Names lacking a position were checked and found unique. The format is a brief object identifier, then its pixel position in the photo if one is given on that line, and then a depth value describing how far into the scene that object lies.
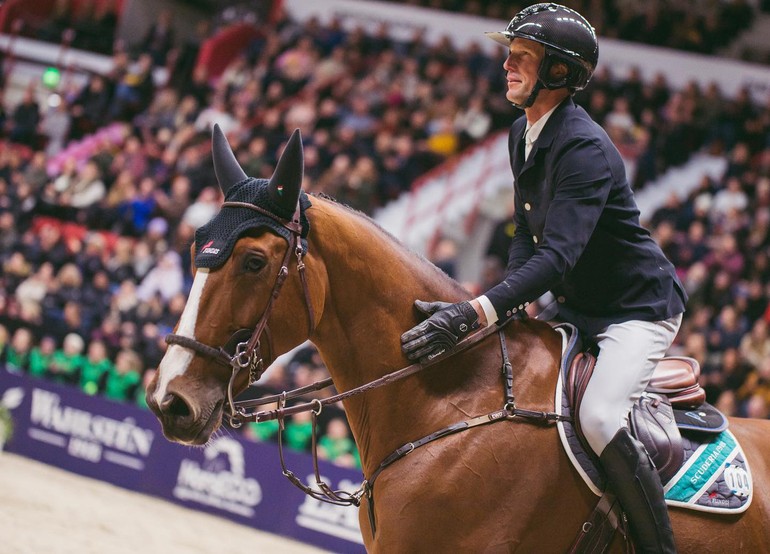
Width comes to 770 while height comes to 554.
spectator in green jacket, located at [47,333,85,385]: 22.92
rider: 6.86
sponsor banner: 17.73
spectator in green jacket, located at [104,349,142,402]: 21.91
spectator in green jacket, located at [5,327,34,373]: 24.05
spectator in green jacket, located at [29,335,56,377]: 23.66
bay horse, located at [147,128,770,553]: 6.55
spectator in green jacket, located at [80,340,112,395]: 22.42
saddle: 7.12
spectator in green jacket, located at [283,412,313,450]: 18.87
